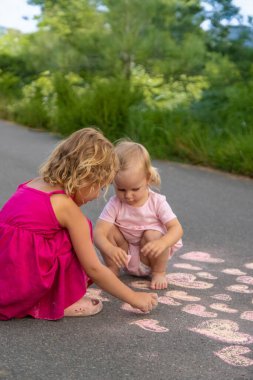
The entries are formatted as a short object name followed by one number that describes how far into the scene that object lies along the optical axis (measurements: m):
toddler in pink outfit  3.34
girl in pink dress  2.84
